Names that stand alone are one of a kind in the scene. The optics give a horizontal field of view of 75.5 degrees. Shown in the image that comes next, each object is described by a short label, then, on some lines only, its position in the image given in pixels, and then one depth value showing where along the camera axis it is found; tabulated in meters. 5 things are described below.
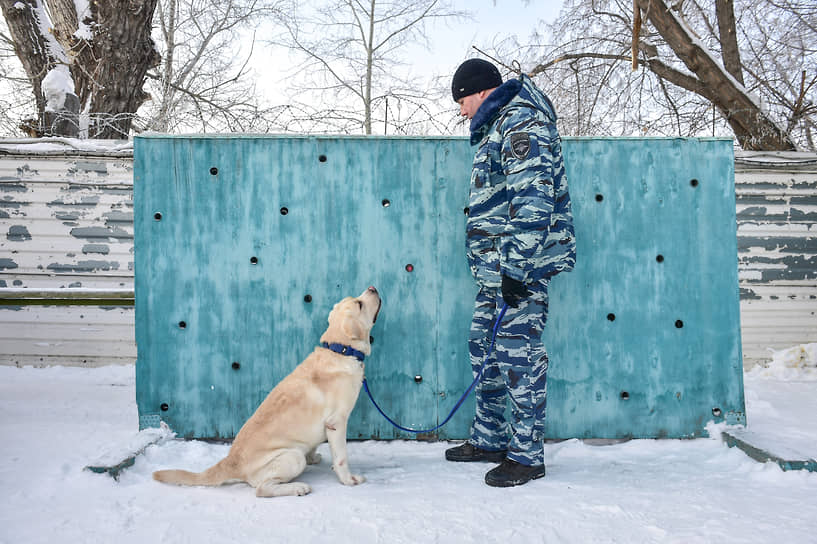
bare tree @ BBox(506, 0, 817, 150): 6.79
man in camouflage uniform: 2.60
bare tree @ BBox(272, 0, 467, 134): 11.59
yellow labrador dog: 2.54
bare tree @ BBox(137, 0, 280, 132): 9.85
